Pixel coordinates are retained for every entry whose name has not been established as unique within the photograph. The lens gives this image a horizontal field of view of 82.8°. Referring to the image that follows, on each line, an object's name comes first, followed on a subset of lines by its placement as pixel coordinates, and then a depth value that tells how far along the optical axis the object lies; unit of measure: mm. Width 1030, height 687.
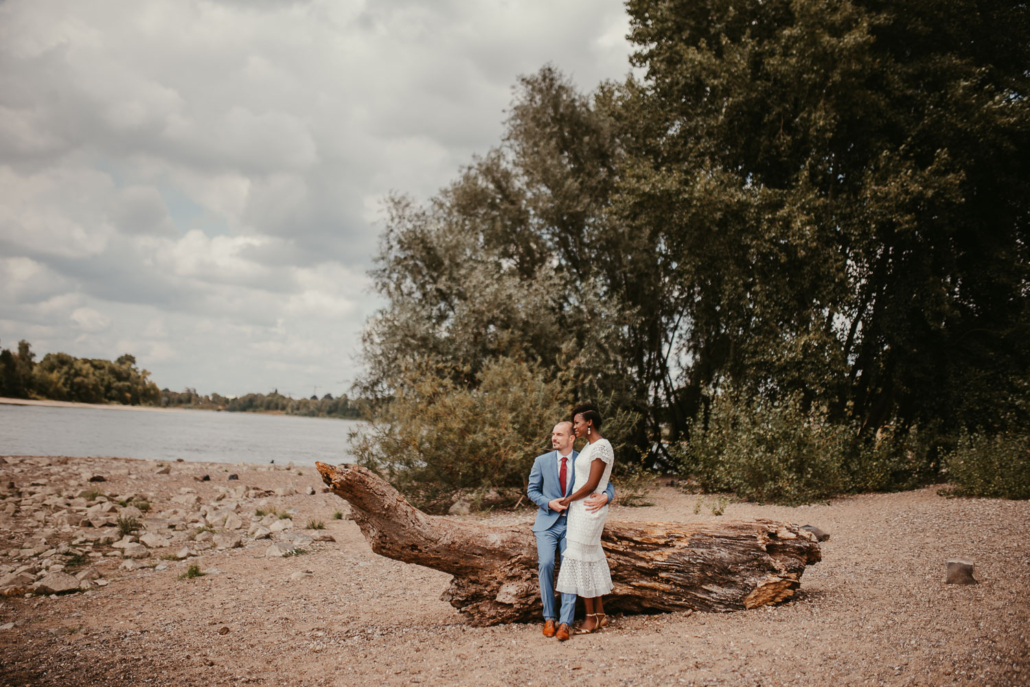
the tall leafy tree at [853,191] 13375
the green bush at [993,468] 10656
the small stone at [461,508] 12418
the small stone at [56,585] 7227
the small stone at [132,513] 11250
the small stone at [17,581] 7262
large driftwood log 5504
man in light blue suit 5191
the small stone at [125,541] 9582
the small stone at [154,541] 9570
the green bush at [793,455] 12555
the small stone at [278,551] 9138
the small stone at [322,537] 10141
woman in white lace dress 5184
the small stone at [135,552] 9000
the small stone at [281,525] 10802
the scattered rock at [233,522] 11203
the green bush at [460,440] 12188
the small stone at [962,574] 6340
